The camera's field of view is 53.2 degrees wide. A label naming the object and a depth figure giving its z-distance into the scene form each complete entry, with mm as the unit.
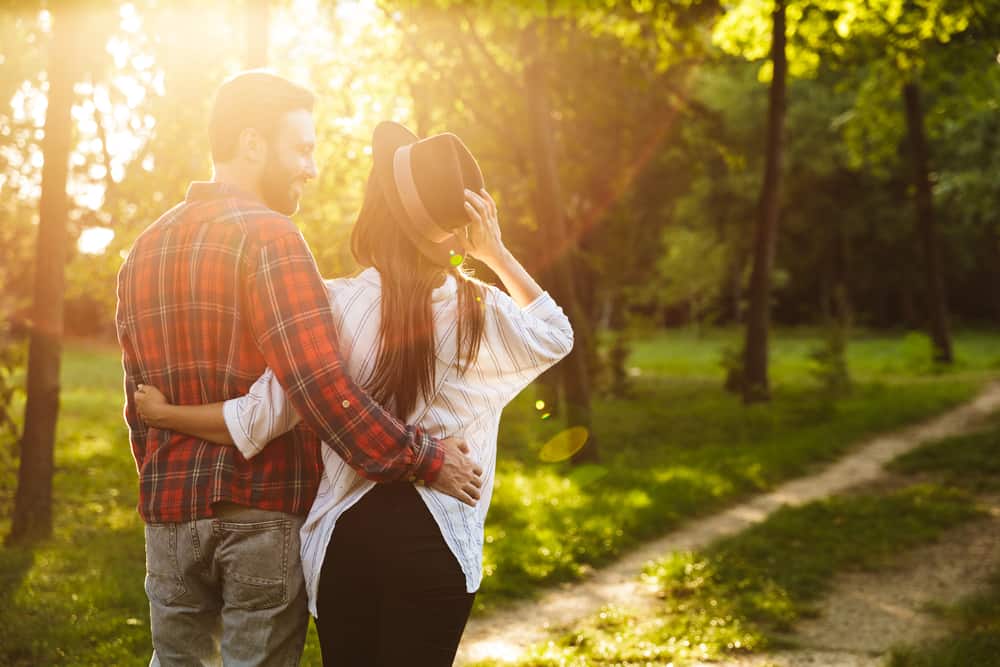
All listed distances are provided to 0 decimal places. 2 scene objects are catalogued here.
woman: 2447
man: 2482
